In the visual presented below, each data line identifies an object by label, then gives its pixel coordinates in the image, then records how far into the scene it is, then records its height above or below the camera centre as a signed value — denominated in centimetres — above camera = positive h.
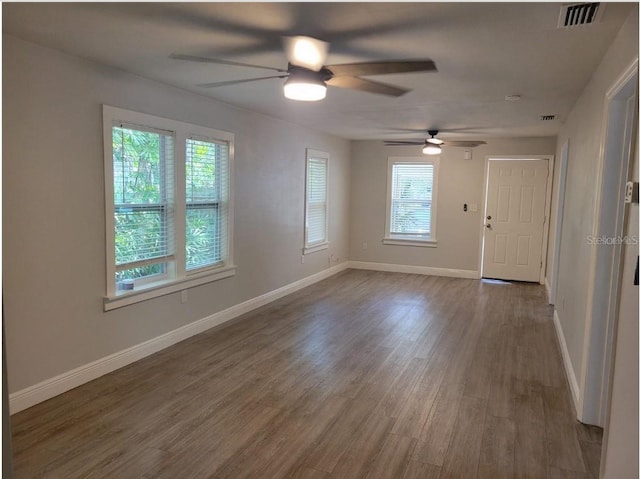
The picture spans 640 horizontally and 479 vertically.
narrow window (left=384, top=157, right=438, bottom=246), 789 -6
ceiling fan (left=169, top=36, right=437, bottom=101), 239 +72
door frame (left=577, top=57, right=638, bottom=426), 265 -35
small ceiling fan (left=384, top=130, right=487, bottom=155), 624 +76
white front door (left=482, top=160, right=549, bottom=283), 721 -28
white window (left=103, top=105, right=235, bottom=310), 359 -13
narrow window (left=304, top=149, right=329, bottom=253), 677 -11
